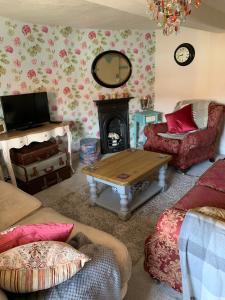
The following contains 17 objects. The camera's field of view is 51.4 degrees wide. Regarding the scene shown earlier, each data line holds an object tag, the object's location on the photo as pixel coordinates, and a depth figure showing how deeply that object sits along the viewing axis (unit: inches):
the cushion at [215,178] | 77.9
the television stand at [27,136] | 109.1
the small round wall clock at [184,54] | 156.9
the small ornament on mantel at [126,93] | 170.7
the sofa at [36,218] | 49.8
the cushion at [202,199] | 67.4
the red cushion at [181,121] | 139.4
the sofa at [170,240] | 53.0
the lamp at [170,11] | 63.6
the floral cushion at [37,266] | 34.1
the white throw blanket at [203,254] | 42.7
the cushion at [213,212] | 47.2
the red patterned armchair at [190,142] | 125.6
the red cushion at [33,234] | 43.6
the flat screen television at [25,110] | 115.7
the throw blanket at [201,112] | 140.9
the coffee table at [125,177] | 90.4
